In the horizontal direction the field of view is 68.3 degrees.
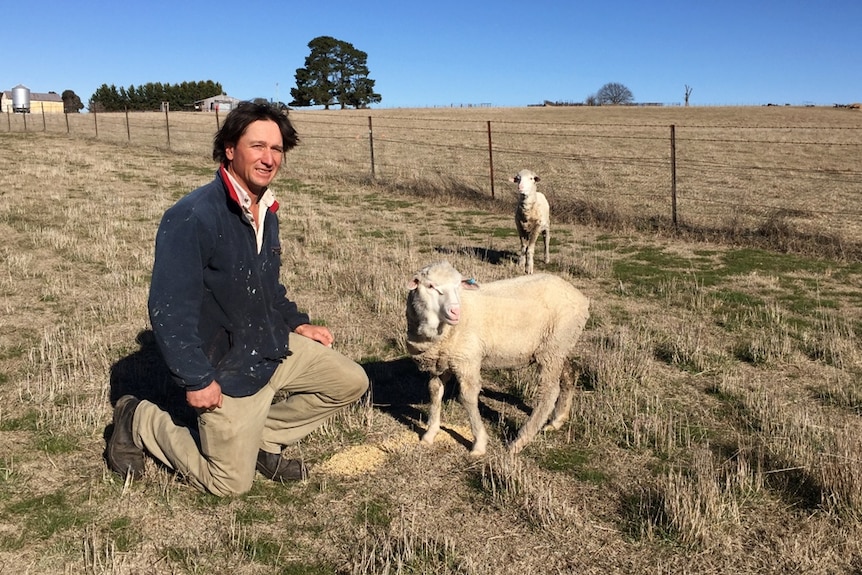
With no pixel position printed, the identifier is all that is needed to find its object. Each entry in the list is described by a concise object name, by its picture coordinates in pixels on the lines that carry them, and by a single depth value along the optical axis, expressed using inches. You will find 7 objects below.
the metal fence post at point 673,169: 518.6
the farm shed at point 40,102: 3356.8
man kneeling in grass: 135.6
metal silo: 3160.9
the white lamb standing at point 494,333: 176.7
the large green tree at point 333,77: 3371.1
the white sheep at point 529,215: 405.3
